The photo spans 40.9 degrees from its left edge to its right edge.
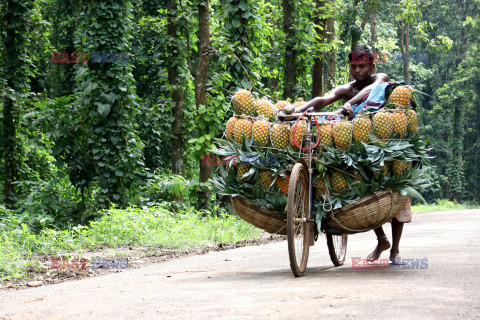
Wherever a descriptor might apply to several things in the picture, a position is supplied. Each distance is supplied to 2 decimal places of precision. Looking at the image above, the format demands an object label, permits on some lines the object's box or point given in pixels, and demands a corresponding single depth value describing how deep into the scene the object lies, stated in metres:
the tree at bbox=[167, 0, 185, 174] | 18.23
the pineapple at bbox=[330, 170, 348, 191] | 6.98
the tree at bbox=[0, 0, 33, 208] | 15.85
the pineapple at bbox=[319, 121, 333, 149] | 7.02
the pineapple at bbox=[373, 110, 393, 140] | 6.84
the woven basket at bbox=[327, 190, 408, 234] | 6.71
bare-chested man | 7.41
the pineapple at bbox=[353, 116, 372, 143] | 6.88
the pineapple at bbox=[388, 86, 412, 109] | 6.93
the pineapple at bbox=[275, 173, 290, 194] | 7.11
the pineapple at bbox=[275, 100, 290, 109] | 7.70
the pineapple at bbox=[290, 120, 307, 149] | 6.99
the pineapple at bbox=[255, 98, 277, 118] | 7.51
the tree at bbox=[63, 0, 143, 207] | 14.13
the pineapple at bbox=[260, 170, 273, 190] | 7.12
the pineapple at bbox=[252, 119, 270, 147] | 7.18
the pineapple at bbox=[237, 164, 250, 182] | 7.21
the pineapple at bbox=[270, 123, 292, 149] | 7.15
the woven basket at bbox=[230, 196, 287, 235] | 7.00
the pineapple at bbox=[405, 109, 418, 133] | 6.92
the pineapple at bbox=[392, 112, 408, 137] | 6.84
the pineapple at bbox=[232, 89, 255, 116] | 7.42
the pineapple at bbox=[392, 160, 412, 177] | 6.87
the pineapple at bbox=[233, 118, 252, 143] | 7.27
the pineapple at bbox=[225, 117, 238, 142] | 7.39
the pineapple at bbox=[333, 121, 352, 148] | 6.95
